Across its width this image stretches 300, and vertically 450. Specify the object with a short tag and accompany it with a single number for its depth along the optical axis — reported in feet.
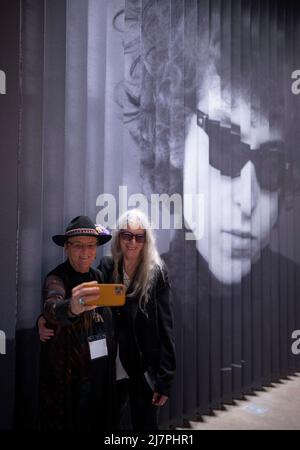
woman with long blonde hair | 4.92
